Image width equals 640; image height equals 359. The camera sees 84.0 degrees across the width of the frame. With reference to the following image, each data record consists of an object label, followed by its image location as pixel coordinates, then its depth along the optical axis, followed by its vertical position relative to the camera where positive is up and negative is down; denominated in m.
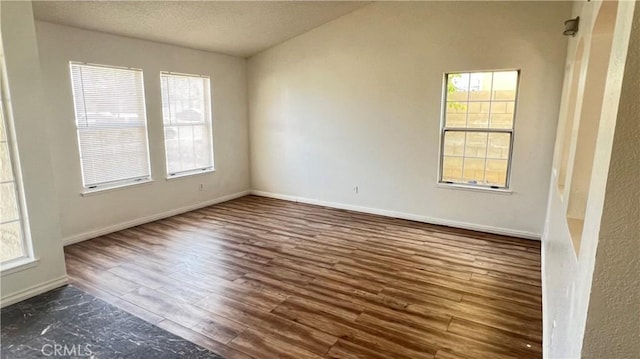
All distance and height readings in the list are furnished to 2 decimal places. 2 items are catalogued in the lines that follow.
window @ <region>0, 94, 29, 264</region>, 2.74 -0.67
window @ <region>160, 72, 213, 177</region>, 5.22 +0.03
